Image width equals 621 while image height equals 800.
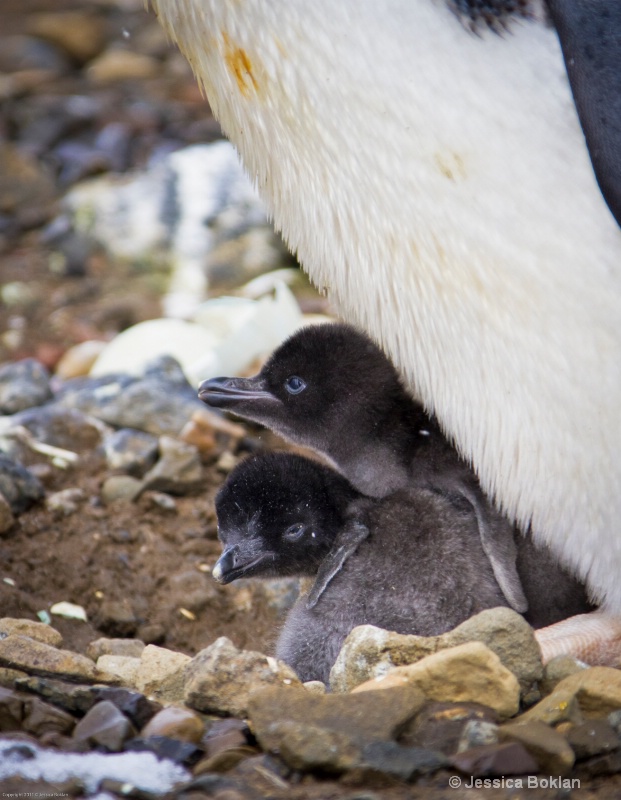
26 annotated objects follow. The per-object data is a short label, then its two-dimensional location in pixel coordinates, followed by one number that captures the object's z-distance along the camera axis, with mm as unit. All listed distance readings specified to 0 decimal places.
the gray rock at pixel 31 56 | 17391
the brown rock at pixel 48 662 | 4449
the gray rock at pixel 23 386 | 8180
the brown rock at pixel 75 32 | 17812
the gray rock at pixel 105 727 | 3881
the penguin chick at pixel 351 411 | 5441
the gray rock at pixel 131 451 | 7230
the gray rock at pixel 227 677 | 4273
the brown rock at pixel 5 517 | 6355
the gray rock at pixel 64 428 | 7570
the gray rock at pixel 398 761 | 3566
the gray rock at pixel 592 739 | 3758
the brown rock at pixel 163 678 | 4699
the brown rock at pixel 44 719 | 3980
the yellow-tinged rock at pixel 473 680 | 4086
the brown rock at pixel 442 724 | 3814
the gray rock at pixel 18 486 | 6547
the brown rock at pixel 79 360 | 9320
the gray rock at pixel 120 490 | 7012
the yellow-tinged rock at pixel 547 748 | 3637
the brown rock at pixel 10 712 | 4016
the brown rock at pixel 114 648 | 5406
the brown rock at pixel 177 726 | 3951
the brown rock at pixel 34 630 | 5066
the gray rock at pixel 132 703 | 4086
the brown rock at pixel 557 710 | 3934
